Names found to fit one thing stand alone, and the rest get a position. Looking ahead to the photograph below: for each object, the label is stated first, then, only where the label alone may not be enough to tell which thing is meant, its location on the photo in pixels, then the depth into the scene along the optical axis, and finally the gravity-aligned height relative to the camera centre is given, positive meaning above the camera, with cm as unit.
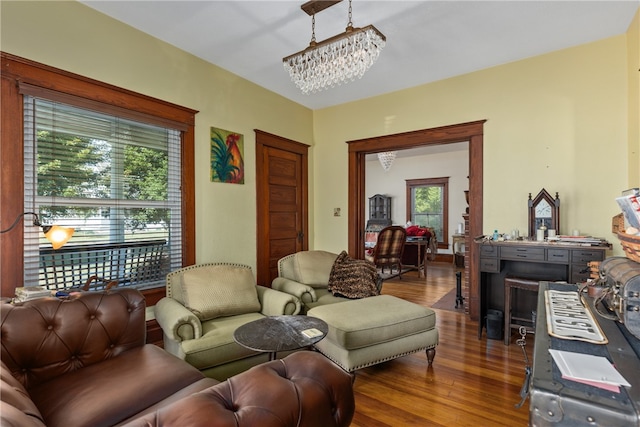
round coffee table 191 -81
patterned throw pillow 338 -75
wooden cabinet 952 +9
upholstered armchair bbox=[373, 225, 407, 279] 611 -74
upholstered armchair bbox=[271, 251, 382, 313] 329 -74
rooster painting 367 +64
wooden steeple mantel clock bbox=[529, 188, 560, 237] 330 -2
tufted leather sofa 83 -65
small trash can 325 -119
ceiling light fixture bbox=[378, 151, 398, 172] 743 +122
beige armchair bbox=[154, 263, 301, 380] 226 -83
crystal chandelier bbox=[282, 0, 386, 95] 234 +122
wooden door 425 +14
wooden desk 292 -58
